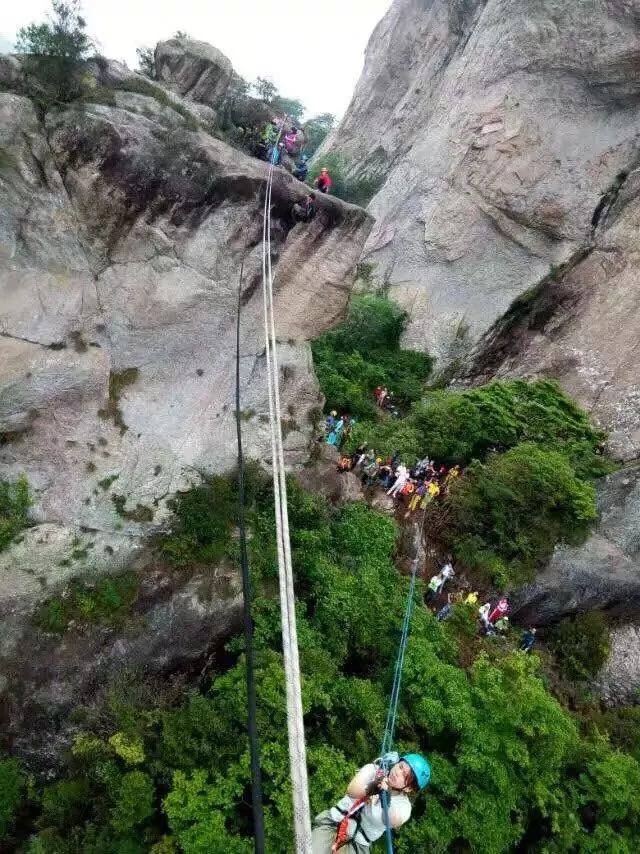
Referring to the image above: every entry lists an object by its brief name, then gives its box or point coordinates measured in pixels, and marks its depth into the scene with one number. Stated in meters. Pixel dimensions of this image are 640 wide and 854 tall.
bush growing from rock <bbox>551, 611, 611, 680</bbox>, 14.55
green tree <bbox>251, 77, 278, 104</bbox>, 20.59
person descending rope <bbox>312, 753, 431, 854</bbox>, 3.47
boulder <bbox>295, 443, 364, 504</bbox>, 13.35
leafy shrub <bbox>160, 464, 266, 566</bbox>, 10.67
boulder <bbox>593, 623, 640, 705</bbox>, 14.84
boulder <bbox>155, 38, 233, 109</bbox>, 13.99
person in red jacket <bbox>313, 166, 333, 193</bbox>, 14.23
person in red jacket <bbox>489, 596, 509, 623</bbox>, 13.82
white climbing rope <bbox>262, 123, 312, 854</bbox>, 2.96
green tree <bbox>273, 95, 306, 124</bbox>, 44.00
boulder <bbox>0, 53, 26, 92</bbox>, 9.76
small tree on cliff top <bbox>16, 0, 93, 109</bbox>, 9.95
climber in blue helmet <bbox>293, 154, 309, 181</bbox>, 14.69
